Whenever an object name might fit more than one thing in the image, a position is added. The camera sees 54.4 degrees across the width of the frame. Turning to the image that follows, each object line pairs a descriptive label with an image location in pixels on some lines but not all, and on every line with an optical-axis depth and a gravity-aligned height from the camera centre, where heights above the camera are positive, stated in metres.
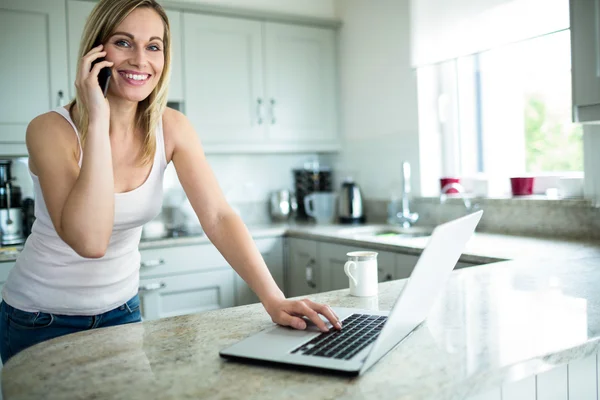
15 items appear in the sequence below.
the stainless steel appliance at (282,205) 3.56 -0.12
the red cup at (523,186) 2.64 -0.04
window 2.59 +0.32
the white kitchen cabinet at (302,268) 2.97 -0.44
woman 1.17 +0.01
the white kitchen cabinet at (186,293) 2.75 -0.51
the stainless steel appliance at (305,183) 3.72 +0.01
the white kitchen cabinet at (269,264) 3.00 -0.42
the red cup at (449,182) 2.92 -0.01
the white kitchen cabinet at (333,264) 2.75 -0.39
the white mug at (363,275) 1.34 -0.21
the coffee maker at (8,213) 2.77 -0.08
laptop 0.84 -0.26
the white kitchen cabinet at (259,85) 3.15 +0.58
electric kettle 3.32 -0.12
